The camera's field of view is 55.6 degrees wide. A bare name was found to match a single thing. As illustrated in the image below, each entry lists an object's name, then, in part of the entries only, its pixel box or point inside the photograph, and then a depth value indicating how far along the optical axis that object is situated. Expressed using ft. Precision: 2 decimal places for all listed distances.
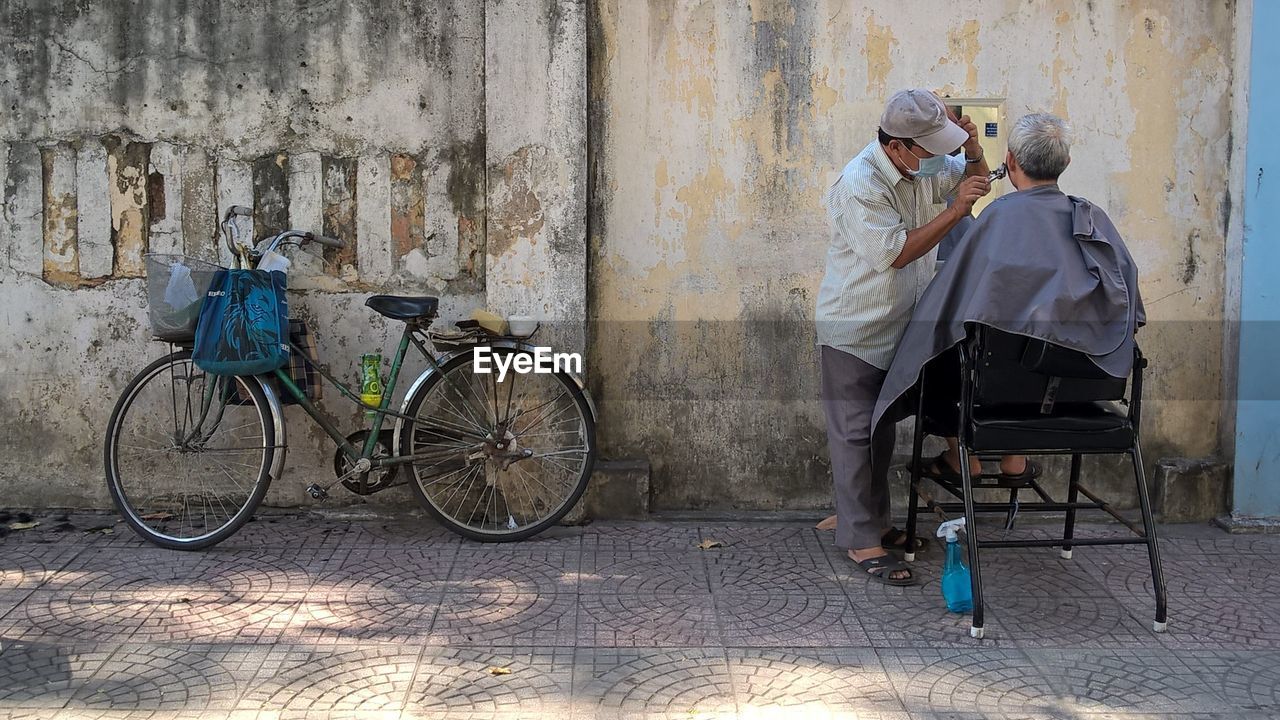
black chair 13.62
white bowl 17.12
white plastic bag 16.28
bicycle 17.03
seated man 13.32
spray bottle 14.26
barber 14.88
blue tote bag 16.33
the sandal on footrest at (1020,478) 15.99
